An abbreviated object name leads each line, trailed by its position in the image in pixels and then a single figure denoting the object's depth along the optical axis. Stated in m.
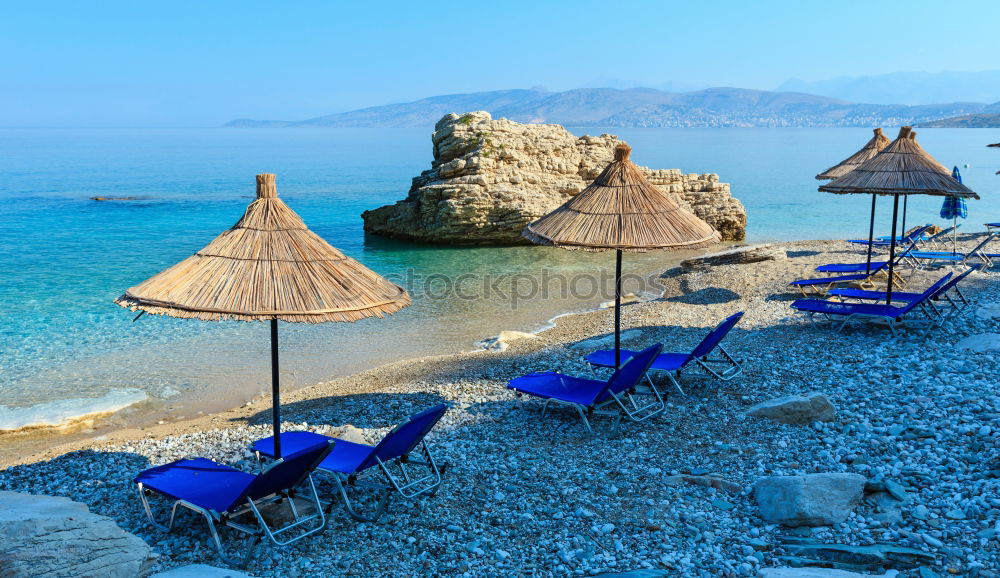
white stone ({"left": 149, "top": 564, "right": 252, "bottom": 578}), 4.30
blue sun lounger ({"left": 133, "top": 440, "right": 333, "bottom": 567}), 4.90
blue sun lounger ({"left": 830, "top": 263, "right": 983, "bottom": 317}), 10.50
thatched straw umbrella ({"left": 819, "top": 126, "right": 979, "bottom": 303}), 10.16
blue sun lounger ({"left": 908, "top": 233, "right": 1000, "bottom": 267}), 15.59
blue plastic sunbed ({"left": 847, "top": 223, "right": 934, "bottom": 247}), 17.72
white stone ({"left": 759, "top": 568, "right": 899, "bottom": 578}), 4.11
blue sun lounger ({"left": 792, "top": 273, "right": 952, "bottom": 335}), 9.73
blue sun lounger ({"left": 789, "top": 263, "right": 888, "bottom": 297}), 13.72
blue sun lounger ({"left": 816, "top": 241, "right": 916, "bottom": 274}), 14.48
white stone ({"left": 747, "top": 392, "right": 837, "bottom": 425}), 6.74
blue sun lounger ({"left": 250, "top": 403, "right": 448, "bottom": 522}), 5.50
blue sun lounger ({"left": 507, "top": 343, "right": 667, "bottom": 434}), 7.13
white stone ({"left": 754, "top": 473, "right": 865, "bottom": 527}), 4.88
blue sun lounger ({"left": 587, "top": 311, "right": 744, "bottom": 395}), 8.04
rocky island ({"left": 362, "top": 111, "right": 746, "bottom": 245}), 24.83
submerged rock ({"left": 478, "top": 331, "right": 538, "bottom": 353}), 12.23
